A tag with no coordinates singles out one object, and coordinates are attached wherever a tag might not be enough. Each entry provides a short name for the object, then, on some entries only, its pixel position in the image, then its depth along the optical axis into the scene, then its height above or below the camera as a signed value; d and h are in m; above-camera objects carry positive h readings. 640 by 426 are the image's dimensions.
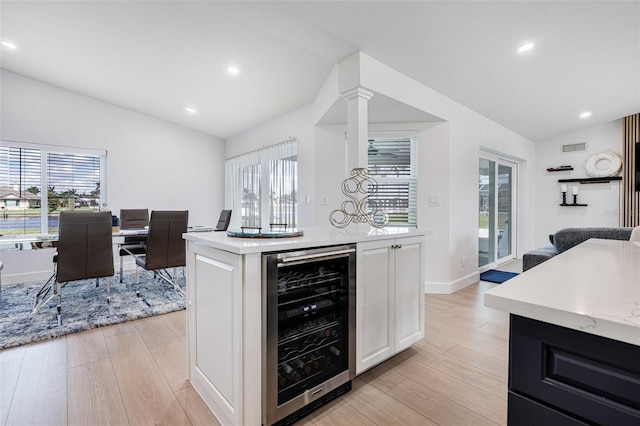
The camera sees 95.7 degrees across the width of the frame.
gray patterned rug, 2.46 -0.99
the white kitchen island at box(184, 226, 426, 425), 1.25 -0.49
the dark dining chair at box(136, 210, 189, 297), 3.20 -0.33
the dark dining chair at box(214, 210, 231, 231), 4.36 -0.12
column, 2.73 +0.84
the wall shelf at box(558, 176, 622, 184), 5.05 +0.60
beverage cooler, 1.32 -0.61
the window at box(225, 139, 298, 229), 4.57 +0.49
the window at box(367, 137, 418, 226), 3.82 +0.49
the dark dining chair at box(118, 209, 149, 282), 3.89 -0.18
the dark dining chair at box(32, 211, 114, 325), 2.75 -0.35
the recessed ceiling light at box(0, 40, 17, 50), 3.39 +2.00
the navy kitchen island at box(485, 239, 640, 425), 0.50 -0.26
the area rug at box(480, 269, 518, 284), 4.15 -0.95
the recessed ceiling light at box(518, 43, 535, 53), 2.62 +1.52
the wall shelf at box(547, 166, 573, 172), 5.51 +0.86
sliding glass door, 4.80 +0.02
